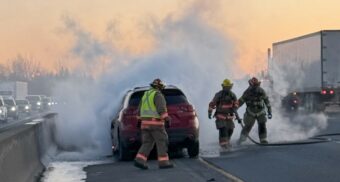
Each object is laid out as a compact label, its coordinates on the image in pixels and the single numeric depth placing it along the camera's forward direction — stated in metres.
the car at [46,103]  77.46
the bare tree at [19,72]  171.62
